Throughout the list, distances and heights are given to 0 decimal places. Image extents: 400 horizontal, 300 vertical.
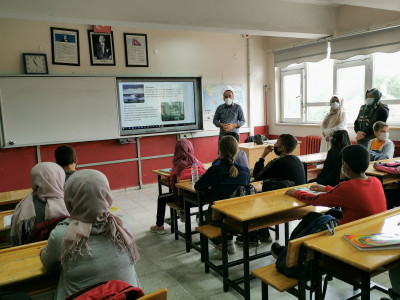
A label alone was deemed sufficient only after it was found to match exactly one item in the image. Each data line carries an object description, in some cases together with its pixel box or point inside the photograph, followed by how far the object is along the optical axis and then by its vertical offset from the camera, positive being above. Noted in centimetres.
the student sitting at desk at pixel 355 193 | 202 -55
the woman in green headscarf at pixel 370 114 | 498 -16
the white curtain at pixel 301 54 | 623 +104
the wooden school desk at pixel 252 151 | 550 -72
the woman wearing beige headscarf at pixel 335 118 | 552 -22
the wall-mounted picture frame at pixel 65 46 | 517 +107
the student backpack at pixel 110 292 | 116 -65
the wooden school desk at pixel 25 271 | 152 -73
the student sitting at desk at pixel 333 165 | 348 -63
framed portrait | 545 +107
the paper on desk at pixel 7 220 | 234 -76
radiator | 646 -75
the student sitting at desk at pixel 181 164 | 338 -55
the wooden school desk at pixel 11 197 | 295 -75
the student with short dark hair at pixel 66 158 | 268 -36
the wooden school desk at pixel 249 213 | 220 -69
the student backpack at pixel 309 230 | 176 -70
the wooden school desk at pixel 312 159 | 429 -71
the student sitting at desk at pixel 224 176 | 272 -55
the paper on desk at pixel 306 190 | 244 -64
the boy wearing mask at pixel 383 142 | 433 -51
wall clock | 496 +79
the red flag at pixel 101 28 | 542 +139
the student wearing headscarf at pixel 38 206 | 206 -57
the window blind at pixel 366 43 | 514 +101
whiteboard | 489 +8
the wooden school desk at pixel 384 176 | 335 -75
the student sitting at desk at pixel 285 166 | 289 -52
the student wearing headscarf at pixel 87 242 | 144 -57
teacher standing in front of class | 582 -14
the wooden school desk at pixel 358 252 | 143 -67
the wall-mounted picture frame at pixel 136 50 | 574 +109
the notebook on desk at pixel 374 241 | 152 -65
